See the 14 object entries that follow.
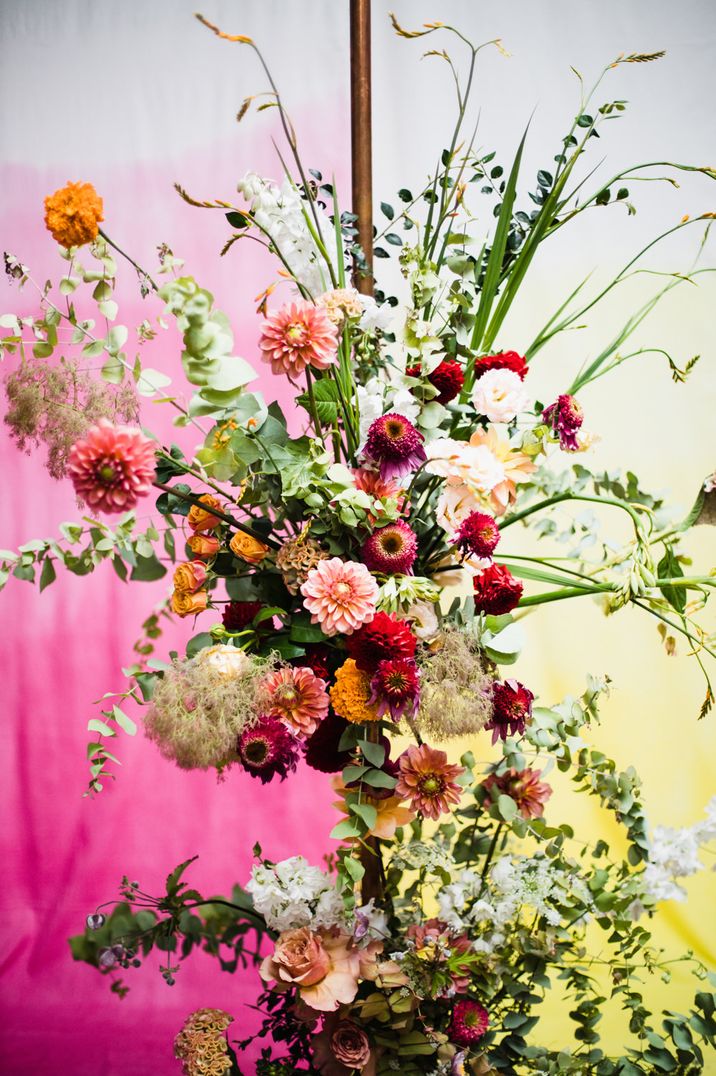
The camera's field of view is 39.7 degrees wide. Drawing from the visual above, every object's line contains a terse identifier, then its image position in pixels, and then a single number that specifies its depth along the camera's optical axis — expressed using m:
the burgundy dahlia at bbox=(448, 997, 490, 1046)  0.96
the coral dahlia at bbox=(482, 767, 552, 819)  1.05
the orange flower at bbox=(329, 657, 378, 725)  0.83
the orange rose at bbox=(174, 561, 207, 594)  0.92
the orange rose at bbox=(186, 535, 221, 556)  0.93
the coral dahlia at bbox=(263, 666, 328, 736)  0.83
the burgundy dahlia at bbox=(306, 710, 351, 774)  0.90
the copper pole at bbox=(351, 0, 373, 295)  1.04
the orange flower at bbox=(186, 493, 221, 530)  0.93
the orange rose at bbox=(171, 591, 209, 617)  0.92
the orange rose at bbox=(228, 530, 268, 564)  0.89
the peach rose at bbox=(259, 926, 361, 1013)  0.89
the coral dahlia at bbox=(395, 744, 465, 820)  0.89
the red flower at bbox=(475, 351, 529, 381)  0.89
